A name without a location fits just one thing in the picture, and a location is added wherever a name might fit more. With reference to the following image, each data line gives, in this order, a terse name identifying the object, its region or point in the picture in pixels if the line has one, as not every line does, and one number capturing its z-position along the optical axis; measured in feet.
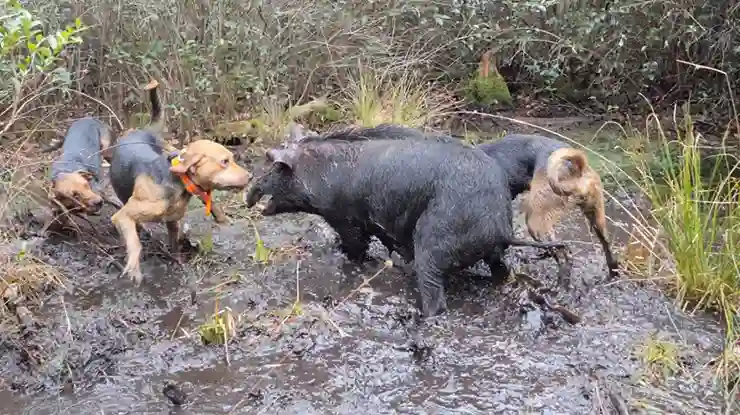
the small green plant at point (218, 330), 15.04
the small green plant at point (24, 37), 15.30
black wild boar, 15.47
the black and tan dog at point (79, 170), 18.40
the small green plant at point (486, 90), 30.99
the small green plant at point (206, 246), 19.15
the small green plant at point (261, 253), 18.67
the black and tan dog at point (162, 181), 17.13
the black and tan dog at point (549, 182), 15.44
